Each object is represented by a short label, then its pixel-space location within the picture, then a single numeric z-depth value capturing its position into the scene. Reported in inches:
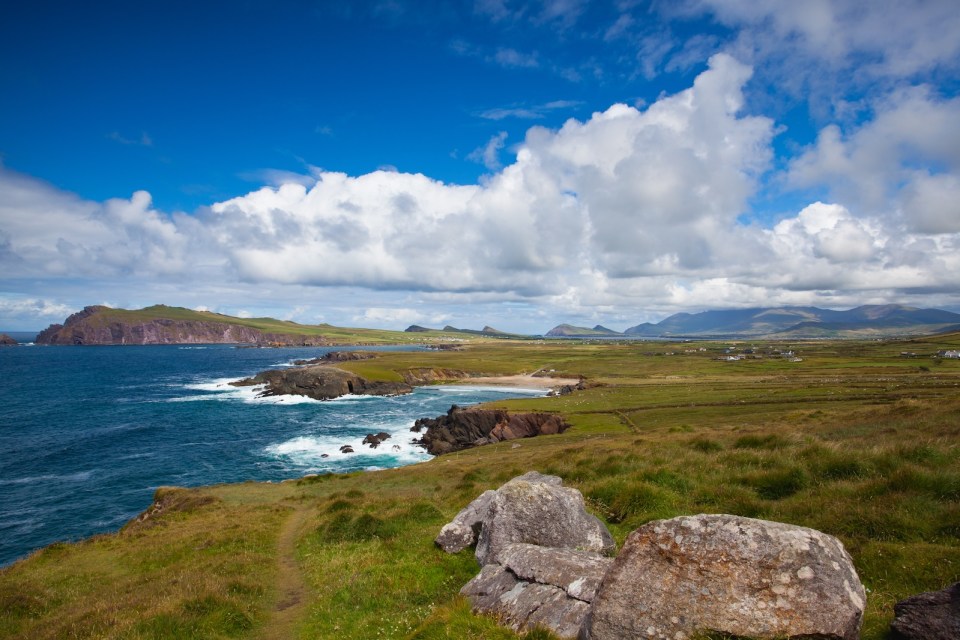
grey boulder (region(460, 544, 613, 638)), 374.9
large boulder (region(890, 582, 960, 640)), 251.3
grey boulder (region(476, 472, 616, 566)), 582.2
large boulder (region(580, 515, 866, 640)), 284.2
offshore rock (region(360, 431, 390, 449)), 3074.8
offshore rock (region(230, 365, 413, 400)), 5300.2
